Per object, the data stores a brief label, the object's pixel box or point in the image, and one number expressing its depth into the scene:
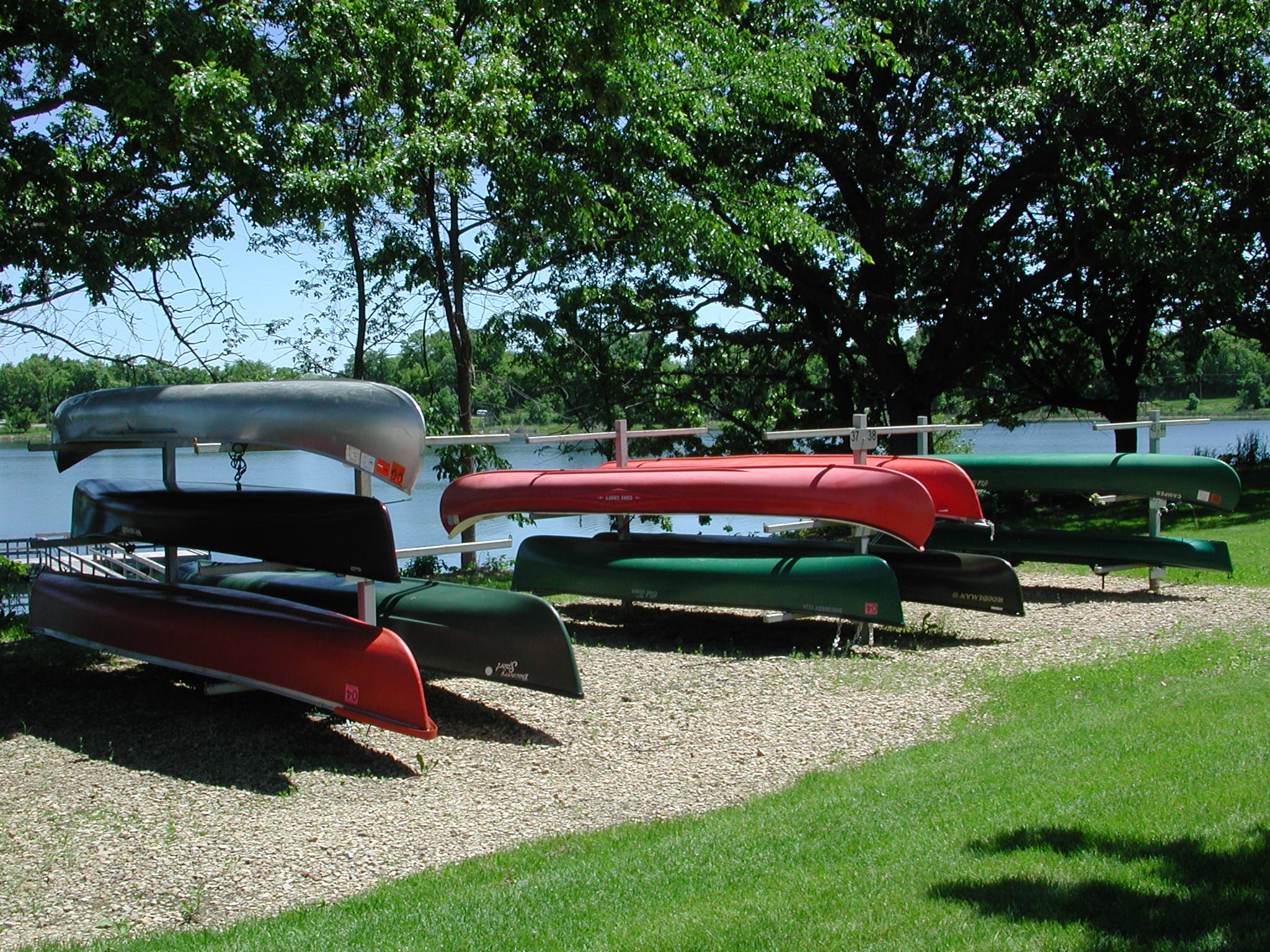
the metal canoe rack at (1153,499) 10.77
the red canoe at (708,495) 8.48
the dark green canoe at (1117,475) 10.52
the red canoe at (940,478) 9.44
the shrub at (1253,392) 43.22
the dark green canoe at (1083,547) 10.48
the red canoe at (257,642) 5.90
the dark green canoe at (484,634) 6.51
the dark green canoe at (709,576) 8.36
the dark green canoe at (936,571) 8.95
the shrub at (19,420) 13.78
